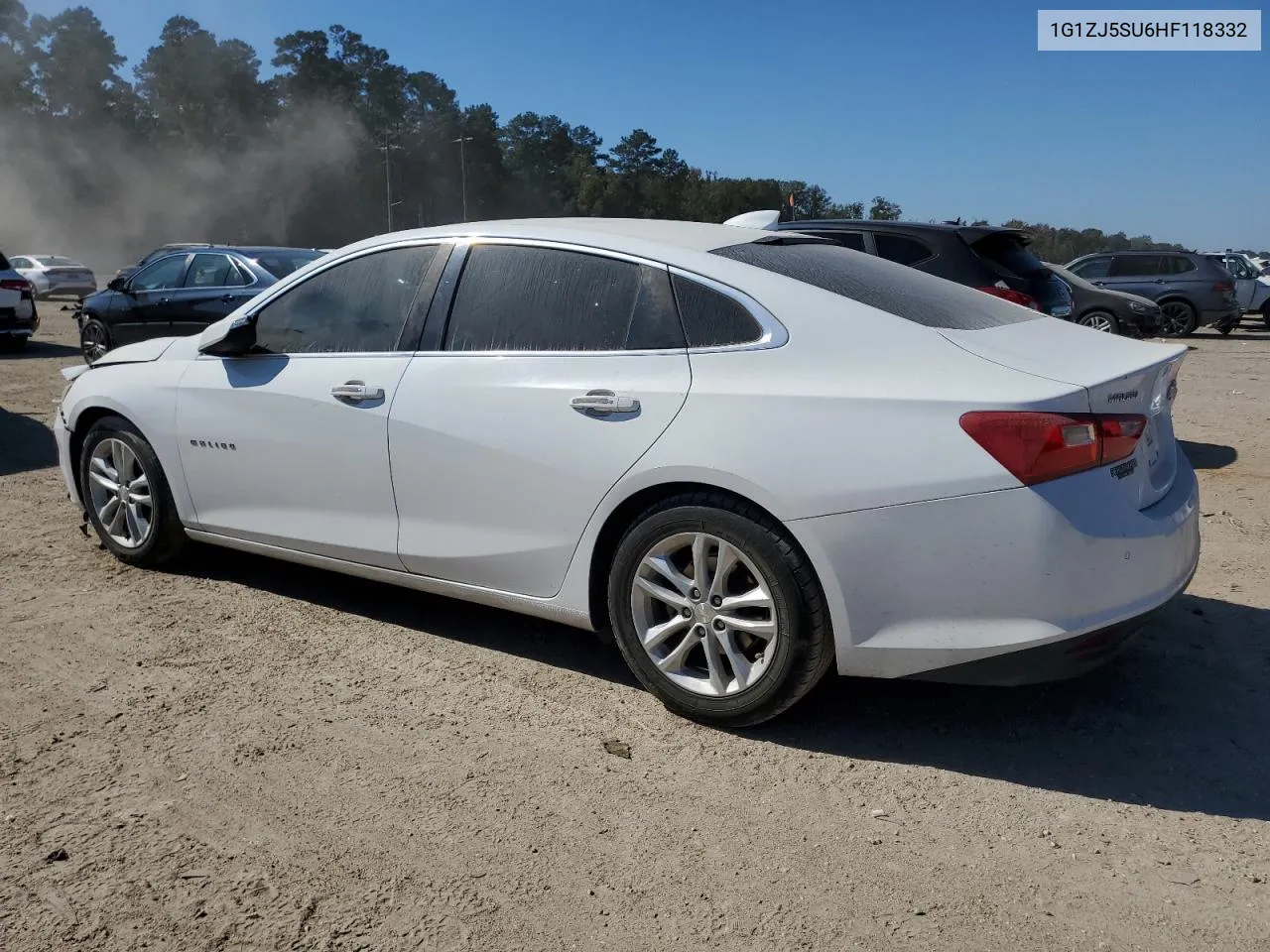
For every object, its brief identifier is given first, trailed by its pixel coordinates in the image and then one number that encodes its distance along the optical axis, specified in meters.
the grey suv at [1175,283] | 20.19
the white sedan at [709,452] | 2.99
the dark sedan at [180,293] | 11.56
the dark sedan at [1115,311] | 15.86
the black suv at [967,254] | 8.29
